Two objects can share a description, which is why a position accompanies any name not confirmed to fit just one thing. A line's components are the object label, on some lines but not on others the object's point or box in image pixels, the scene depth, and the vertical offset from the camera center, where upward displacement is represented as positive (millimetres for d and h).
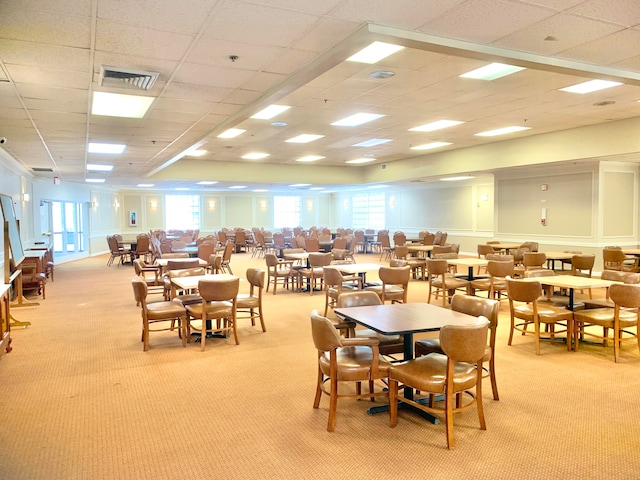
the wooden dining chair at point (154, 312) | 5359 -1014
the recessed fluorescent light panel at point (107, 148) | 9000 +1398
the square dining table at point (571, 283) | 5238 -703
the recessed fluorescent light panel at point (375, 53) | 4802 +1688
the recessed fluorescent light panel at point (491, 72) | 5578 +1716
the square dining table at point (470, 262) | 7723 -691
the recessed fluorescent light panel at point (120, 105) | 5651 +1429
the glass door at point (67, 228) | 15898 -234
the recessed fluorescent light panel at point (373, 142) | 10641 +1750
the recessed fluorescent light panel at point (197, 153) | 12218 +1729
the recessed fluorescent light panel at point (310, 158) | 13586 +1772
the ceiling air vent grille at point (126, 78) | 4578 +1397
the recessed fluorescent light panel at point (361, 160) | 14357 +1801
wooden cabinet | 5020 -1076
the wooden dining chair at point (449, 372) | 3047 -1005
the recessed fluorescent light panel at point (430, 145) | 11414 +1776
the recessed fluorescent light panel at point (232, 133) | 9242 +1698
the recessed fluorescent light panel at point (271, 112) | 7409 +1701
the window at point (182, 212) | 22984 +399
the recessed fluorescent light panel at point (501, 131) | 9508 +1765
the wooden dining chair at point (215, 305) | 5395 -1000
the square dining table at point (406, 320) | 3420 -747
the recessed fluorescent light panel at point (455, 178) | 15312 +1312
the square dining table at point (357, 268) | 7015 -713
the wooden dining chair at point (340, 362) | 3293 -984
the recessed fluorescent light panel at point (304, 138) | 10031 +1731
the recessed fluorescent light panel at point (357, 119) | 8112 +1728
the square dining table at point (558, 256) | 8594 -656
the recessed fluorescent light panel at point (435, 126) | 8797 +1744
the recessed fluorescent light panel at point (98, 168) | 12215 +1376
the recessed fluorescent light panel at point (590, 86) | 6285 +1741
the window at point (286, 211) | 24969 +461
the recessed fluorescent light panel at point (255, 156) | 12844 +1734
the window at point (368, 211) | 21672 +405
